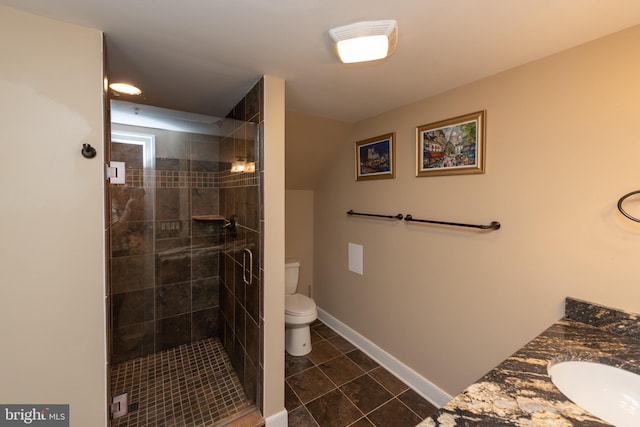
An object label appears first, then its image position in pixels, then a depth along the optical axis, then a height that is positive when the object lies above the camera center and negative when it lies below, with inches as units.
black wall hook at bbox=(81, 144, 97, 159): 42.8 +9.0
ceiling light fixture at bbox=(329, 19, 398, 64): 41.4 +28.2
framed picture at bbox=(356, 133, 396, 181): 85.0 +17.2
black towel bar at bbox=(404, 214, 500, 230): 60.4 -4.3
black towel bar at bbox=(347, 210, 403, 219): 83.3 -3.0
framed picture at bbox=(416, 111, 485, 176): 63.1 +16.0
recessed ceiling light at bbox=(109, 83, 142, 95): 65.3 +30.7
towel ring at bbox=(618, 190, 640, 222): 42.7 +0.0
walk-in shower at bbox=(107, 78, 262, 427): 68.4 -19.5
